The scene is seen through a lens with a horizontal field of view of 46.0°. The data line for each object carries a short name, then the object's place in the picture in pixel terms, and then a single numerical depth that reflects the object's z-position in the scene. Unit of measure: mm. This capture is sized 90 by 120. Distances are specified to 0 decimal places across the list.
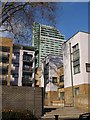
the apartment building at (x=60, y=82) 21466
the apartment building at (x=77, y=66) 15876
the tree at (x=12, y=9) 7719
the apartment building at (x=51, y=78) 23351
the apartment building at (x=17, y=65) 24781
